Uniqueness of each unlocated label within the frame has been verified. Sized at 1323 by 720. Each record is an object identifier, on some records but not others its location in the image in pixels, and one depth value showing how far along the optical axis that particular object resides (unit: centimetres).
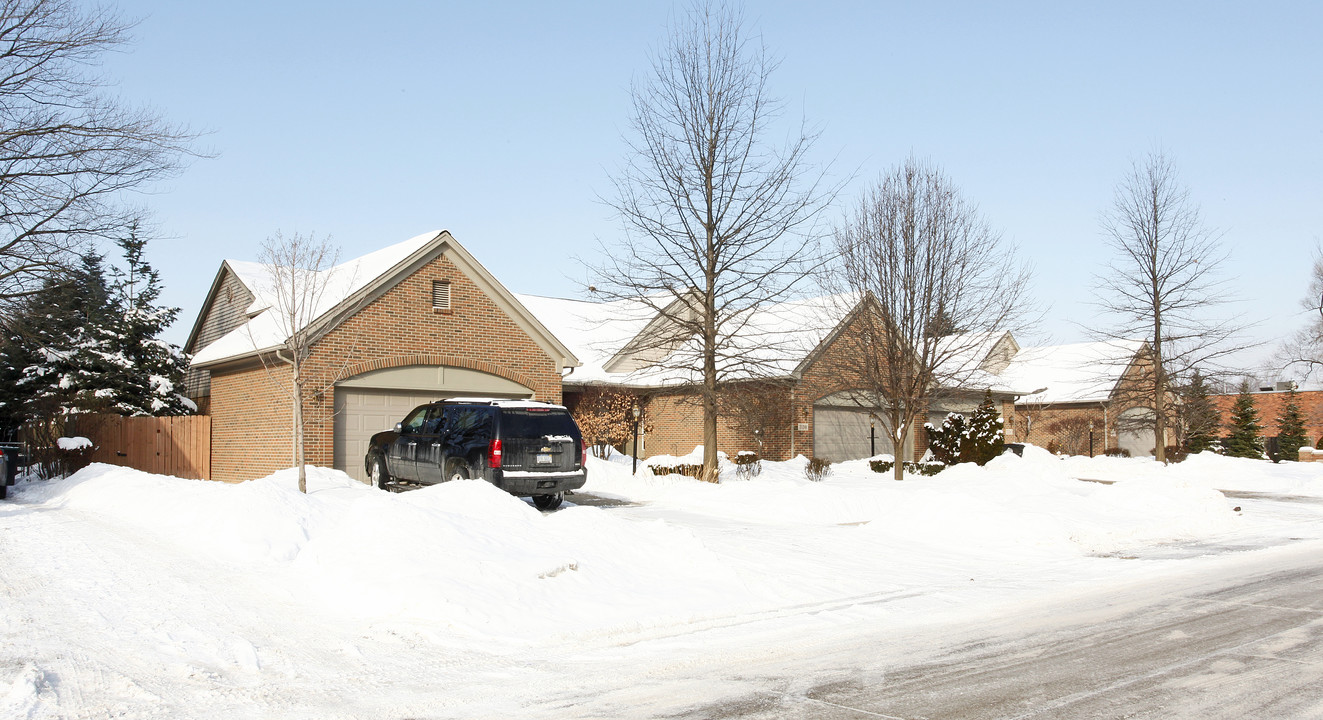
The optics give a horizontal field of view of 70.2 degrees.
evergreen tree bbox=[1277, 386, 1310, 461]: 4472
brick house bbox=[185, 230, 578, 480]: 2069
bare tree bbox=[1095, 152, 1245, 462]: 2983
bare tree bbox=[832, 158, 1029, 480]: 2277
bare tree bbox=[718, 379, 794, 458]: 2792
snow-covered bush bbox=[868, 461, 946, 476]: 2738
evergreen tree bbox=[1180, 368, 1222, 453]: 3020
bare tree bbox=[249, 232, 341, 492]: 1797
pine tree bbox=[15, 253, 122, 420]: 2630
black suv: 1519
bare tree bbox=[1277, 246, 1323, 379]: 5394
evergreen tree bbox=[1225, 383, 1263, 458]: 4403
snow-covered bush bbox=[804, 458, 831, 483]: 2331
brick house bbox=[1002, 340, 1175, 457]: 4241
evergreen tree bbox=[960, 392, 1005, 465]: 2898
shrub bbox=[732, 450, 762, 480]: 2224
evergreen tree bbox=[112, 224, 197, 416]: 2916
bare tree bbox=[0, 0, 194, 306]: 1981
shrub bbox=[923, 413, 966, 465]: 2989
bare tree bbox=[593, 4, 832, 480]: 2064
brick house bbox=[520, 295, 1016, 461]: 2816
